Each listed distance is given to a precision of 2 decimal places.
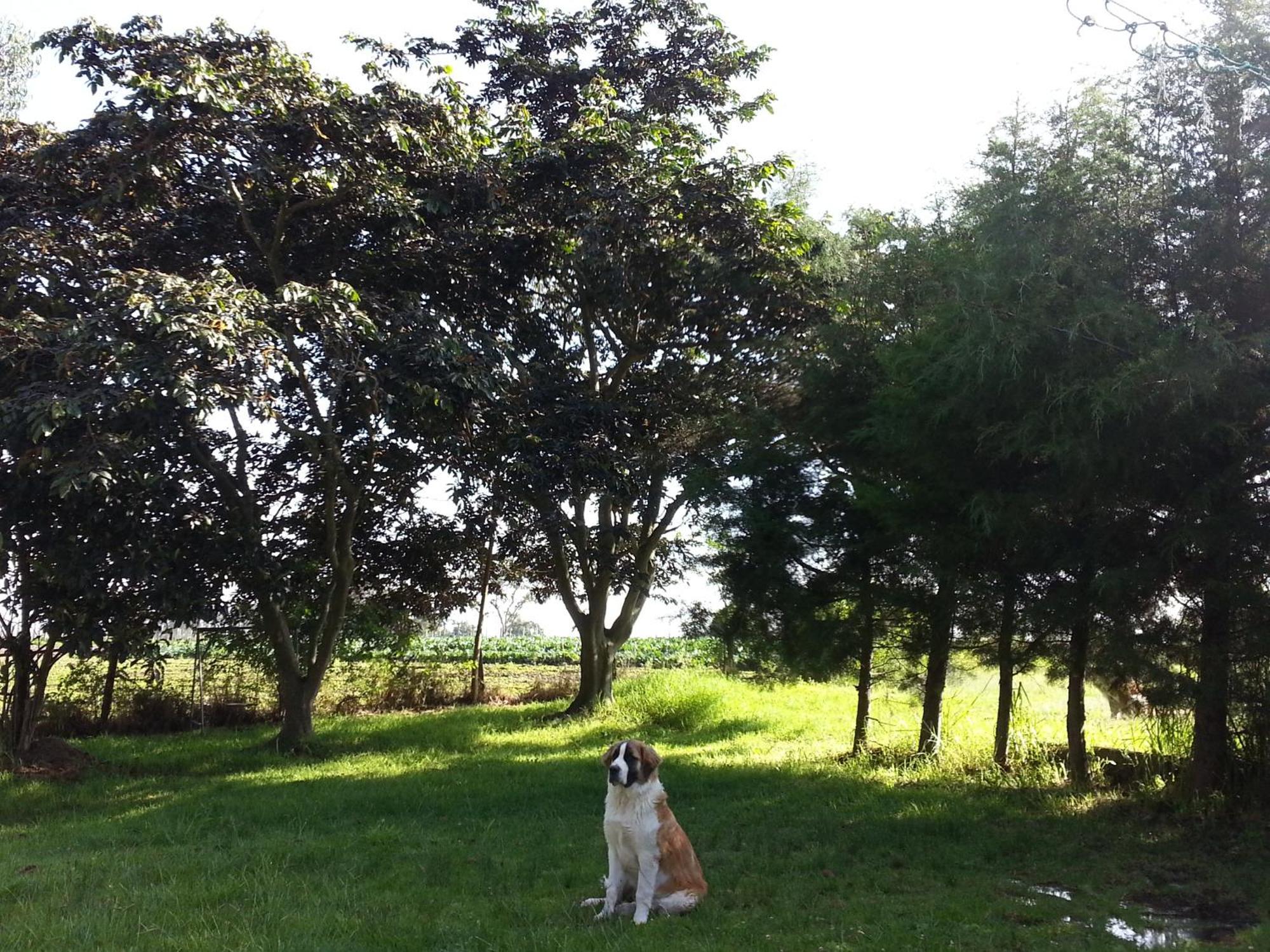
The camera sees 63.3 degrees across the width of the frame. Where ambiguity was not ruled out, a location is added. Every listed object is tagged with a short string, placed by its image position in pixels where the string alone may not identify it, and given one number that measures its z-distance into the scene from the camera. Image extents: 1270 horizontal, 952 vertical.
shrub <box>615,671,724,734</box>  16.14
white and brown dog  5.73
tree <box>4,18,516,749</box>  8.98
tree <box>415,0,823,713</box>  12.70
